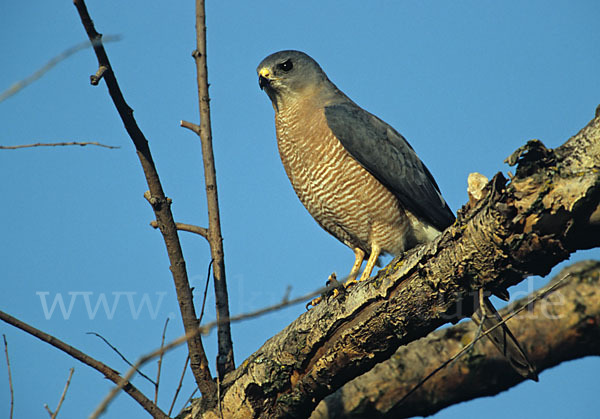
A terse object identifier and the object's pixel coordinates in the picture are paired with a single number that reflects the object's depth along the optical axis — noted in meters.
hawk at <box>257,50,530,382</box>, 10.28
